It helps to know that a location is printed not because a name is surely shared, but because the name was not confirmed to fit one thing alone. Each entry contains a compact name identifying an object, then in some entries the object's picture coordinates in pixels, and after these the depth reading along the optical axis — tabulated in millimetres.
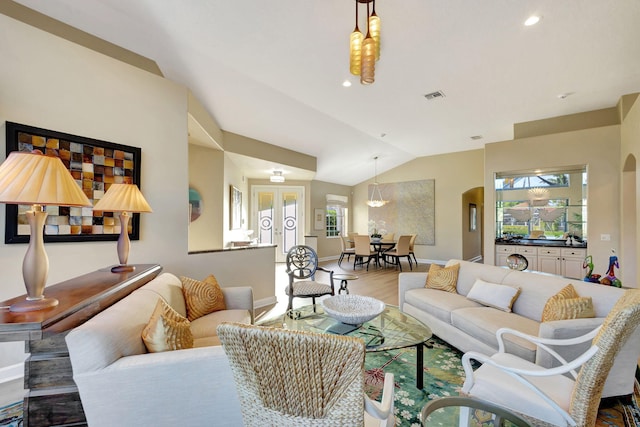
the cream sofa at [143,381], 1106
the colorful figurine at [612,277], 2266
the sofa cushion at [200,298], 2307
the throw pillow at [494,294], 2498
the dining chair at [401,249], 7035
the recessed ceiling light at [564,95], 4012
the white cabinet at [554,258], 4605
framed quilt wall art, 2176
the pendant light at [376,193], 9359
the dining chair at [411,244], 7529
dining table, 7430
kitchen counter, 4681
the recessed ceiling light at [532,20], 2508
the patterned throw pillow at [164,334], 1315
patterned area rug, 1715
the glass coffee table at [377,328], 1899
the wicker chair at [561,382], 1197
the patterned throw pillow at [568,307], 1896
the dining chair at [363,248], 7125
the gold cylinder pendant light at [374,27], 1955
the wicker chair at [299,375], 869
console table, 1114
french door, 7848
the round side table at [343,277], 3273
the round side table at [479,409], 1160
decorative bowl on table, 1959
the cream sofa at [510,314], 1733
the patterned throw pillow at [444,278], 3145
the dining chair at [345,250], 7883
